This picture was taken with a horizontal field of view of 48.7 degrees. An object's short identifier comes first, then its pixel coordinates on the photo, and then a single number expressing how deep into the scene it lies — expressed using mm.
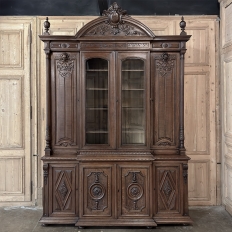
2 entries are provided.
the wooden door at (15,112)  3832
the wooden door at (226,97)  3607
